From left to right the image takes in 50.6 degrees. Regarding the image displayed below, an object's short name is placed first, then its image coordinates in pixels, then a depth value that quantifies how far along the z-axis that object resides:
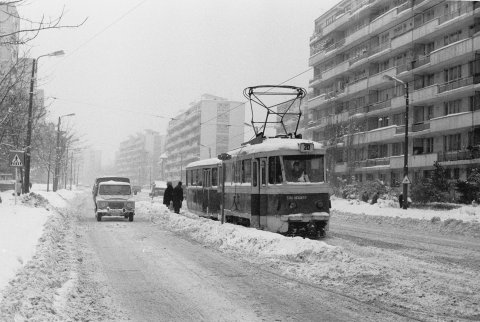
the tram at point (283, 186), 14.81
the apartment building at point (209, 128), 119.06
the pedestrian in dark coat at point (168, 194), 25.95
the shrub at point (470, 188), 28.41
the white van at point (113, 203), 22.56
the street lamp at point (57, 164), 51.68
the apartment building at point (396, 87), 37.53
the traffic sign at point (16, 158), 23.23
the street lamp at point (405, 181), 26.83
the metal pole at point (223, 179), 17.54
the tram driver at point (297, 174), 15.06
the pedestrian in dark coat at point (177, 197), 25.48
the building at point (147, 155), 180.50
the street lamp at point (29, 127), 28.88
